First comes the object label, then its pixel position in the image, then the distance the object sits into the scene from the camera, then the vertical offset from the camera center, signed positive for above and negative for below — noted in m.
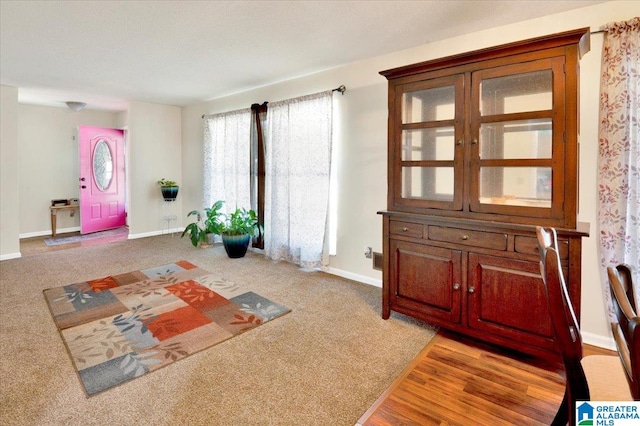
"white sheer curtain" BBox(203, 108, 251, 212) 5.16 +0.71
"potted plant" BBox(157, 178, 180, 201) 6.20 +0.26
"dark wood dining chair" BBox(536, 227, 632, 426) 0.99 -0.49
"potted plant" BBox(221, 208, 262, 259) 4.72 -0.42
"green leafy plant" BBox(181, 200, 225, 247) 4.97 -0.35
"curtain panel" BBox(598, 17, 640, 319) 2.22 +0.37
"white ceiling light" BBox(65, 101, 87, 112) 5.83 +1.70
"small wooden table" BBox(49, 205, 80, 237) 6.30 -0.17
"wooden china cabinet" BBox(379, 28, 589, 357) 2.03 +0.12
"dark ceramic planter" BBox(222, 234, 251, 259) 4.70 -0.57
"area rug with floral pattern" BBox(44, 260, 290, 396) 2.24 -0.97
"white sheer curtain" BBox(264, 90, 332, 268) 4.05 +0.31
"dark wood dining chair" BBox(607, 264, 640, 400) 0.65 -0.26
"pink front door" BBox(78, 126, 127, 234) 6.43 +0.48
